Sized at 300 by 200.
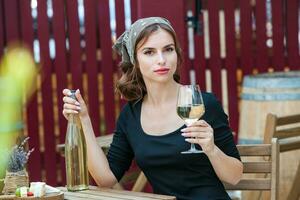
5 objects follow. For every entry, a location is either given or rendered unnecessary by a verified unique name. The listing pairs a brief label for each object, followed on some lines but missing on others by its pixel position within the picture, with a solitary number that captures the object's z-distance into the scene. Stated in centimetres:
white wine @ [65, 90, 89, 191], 289
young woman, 298
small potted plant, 283
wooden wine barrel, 502
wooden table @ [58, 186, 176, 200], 266
